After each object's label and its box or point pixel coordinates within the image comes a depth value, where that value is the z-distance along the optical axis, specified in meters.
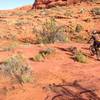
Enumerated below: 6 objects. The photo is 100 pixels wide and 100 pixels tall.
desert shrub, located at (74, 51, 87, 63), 5.10
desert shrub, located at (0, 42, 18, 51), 5.95
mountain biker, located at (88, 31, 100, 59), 5.68
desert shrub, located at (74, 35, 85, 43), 9.38
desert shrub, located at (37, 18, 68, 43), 8.08
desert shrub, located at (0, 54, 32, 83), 4.22
